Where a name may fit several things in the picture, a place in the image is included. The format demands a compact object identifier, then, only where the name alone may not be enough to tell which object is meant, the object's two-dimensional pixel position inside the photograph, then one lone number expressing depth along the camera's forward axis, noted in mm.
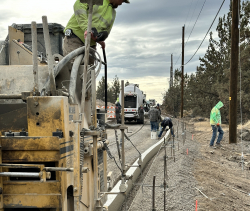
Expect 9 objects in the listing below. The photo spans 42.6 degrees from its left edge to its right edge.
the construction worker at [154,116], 17825
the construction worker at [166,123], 17219
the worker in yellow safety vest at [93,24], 4184
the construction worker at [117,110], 24672
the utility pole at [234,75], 14117
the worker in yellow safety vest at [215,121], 13745
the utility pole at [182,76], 33069
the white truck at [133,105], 28047
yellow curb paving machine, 2588
